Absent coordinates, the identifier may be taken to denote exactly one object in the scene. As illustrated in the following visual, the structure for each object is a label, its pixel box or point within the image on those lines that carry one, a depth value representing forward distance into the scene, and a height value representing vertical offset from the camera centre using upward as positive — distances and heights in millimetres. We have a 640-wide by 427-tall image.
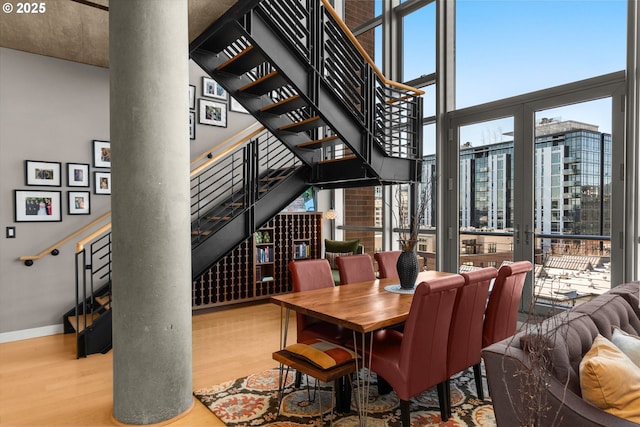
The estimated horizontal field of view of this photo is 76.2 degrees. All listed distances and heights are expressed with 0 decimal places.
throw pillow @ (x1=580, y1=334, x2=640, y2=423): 1552 -679
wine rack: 5859 -799
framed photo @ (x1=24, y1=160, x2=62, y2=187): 4672 +464
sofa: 1539 -686
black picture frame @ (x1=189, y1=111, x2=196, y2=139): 6027 +1299
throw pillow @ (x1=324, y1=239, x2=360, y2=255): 6465 -561
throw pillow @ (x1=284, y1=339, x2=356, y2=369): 2482 -904
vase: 3500 -499
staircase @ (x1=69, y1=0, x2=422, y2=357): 3773 +1062
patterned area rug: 2719 -1401
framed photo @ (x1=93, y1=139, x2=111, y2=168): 5121 +740
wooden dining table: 2479 -660
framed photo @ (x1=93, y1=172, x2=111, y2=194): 5154 +378
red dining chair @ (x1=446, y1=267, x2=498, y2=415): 2719 -762
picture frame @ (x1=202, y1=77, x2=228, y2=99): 6147 +1882
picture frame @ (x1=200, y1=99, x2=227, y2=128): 6164 +1521
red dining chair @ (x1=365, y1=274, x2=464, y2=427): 2383 -842
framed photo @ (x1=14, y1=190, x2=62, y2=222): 4633 +78
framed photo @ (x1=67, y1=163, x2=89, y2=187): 4949 +466
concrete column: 2703 +21
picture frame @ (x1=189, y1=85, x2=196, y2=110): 6027 +1714
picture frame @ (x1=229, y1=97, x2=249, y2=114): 6449 +1678
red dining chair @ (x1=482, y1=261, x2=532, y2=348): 3047 -706
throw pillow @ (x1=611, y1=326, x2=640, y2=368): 1920 -655
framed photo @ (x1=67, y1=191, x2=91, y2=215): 4969 +128
